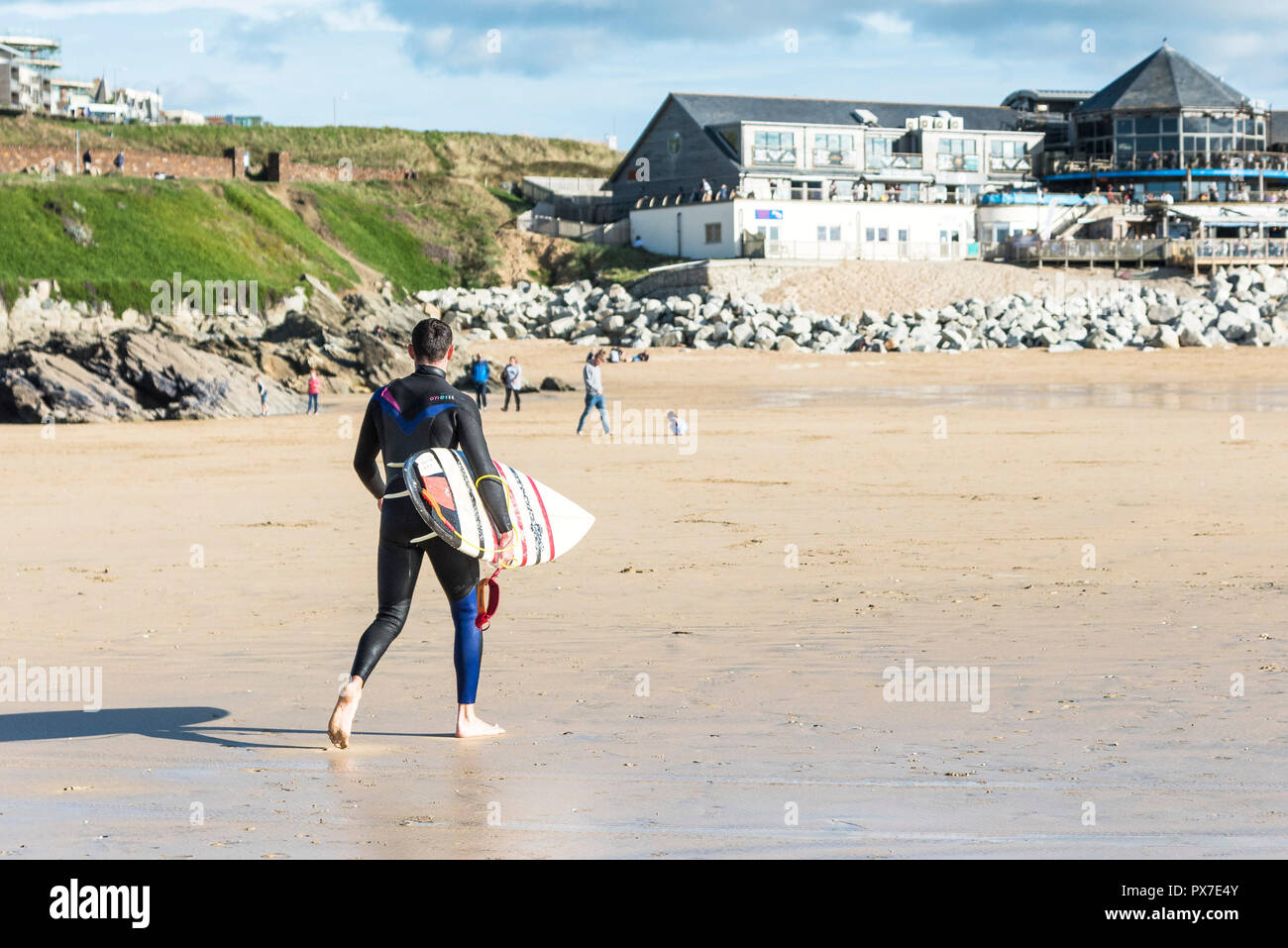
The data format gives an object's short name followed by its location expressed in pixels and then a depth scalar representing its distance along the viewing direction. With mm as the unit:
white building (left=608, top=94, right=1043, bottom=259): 63688
